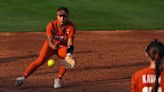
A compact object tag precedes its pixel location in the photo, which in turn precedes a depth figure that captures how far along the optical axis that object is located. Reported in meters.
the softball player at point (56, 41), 22.42
